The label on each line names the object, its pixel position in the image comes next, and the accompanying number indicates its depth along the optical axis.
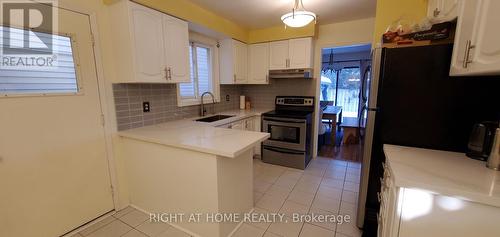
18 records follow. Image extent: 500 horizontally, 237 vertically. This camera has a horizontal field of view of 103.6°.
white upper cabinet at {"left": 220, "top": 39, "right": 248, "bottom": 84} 3.36
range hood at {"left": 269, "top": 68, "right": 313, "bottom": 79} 3.31
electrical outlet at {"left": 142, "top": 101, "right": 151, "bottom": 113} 2.28
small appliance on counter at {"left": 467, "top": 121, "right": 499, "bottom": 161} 1.17
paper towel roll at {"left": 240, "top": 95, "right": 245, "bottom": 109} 3.99
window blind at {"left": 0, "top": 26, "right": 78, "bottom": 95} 1.42
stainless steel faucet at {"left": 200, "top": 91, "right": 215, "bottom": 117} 3.13
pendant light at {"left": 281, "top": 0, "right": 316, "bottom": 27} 1.91
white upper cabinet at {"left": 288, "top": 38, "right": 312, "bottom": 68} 3.23
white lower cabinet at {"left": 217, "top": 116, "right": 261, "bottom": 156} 3.02
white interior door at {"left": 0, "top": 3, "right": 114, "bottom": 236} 1.47
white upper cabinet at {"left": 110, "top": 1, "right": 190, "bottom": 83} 1.83
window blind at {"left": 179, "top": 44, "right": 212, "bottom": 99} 2.99
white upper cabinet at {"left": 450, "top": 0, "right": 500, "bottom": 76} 0.89
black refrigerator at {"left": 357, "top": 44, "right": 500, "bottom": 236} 1.33
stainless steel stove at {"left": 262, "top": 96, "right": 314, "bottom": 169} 3.16
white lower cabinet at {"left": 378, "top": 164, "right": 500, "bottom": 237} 0.90
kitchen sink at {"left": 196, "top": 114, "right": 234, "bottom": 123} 2.85
